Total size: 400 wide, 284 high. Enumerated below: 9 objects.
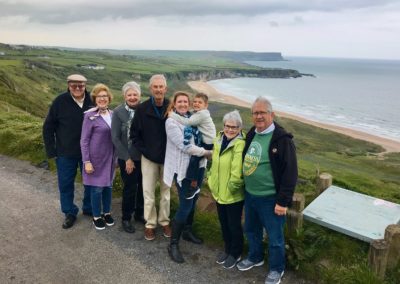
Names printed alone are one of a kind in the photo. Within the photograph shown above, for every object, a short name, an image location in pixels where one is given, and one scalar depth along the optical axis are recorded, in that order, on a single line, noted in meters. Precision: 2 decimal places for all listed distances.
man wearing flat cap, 6.06
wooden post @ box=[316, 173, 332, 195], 6.18
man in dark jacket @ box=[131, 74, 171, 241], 5.37
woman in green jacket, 4.75
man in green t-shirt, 4.36
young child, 4.98
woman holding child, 5.03
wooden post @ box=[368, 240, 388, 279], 4.49
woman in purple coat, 5.81
